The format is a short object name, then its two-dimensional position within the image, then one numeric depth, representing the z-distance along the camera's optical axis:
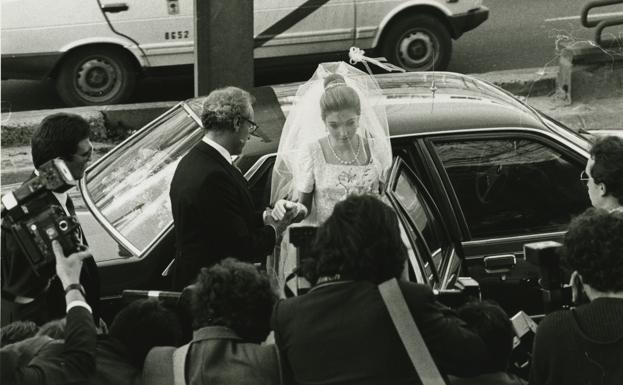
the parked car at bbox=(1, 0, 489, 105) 10.09
